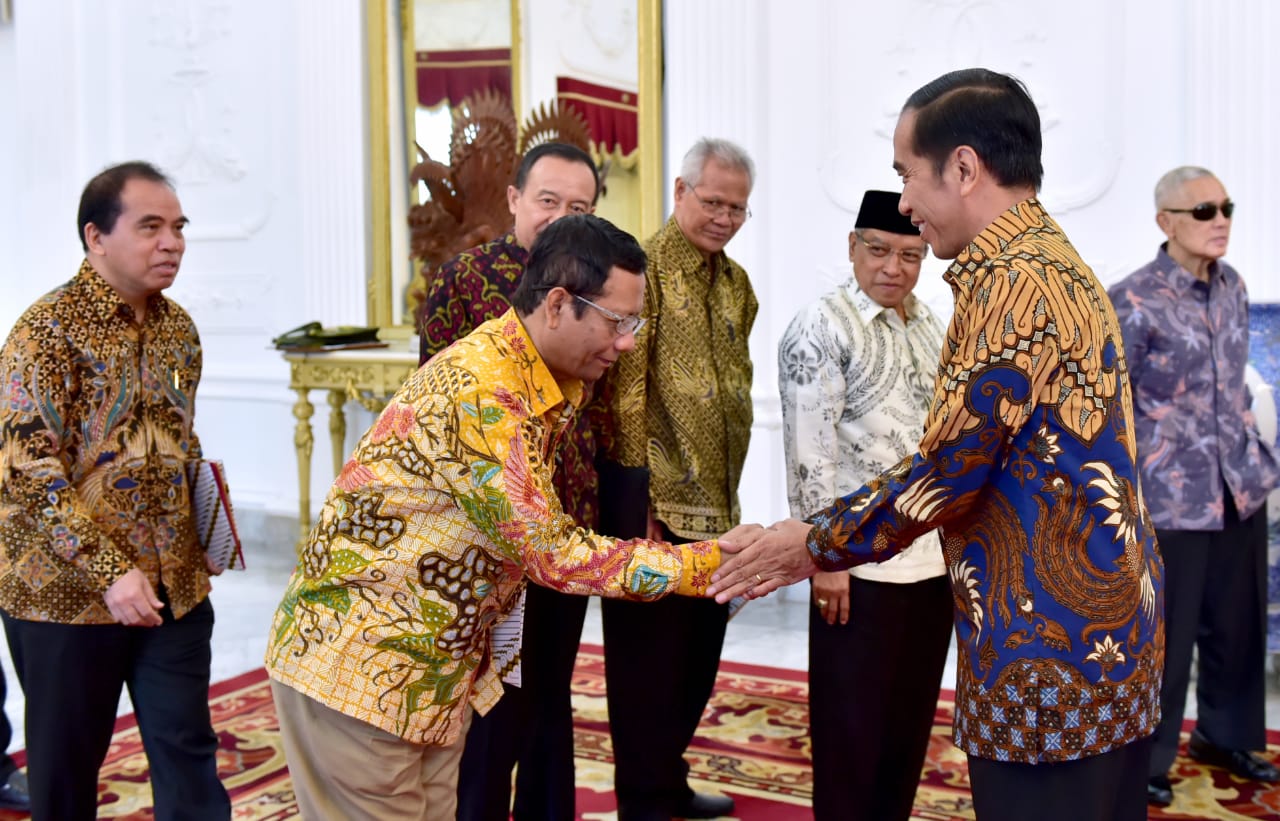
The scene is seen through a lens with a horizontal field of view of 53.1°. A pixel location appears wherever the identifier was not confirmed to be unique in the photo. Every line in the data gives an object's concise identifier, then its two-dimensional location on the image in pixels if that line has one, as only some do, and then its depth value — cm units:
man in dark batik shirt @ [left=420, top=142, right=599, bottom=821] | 282
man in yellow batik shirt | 181
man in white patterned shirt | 271
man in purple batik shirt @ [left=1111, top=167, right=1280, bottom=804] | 357
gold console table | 596
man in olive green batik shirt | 309
